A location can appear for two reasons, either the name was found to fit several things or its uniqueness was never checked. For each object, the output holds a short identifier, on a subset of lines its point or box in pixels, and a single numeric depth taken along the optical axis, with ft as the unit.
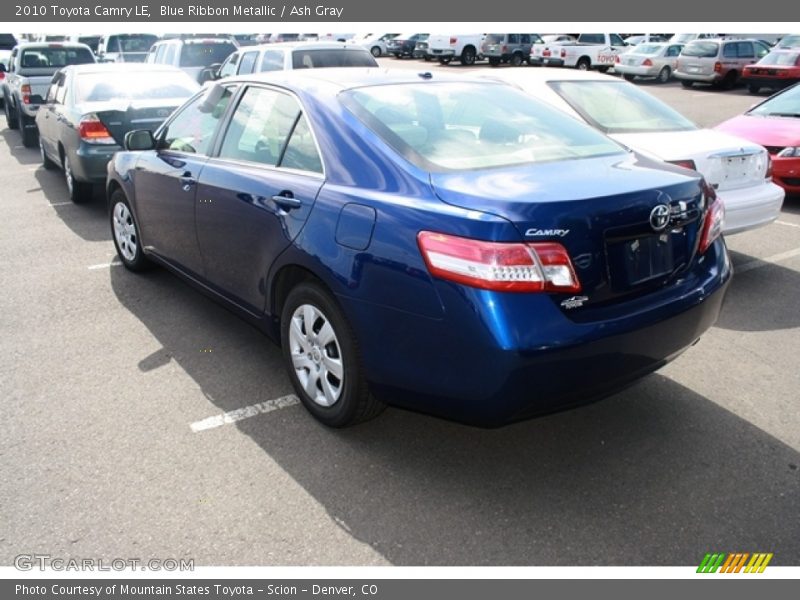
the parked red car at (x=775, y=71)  71.26
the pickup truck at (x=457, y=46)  104.53
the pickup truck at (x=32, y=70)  41.65
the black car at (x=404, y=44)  117.08
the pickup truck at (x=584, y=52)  97.81
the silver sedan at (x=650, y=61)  86.17
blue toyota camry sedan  8.77
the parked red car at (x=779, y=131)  25.72
